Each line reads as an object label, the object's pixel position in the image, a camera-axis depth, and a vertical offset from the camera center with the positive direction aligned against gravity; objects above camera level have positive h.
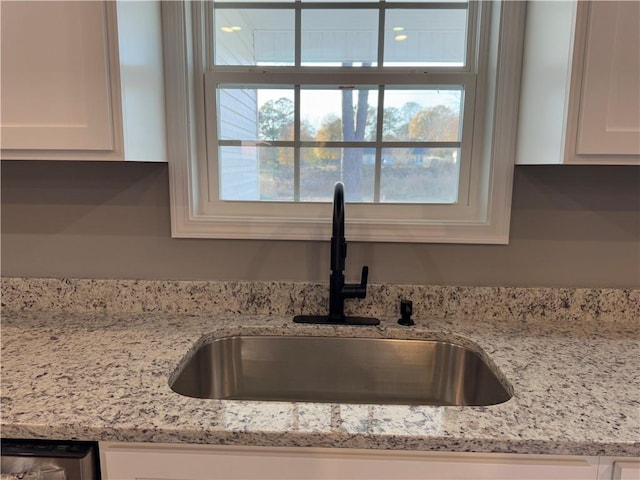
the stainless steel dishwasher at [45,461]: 0.78 -0.53
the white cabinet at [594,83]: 0.94 +0.23
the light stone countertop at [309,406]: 0.76 -0.45
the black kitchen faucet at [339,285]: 1.16 -0.31
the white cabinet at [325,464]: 0.78 -0.53
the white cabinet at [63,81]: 0.99 +0.23
